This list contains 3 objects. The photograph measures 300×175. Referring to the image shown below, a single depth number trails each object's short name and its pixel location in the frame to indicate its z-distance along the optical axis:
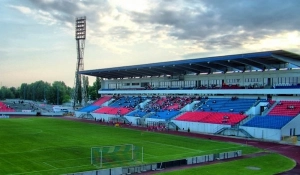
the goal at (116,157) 28.50
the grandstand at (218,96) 50.31
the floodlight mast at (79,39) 100.43
